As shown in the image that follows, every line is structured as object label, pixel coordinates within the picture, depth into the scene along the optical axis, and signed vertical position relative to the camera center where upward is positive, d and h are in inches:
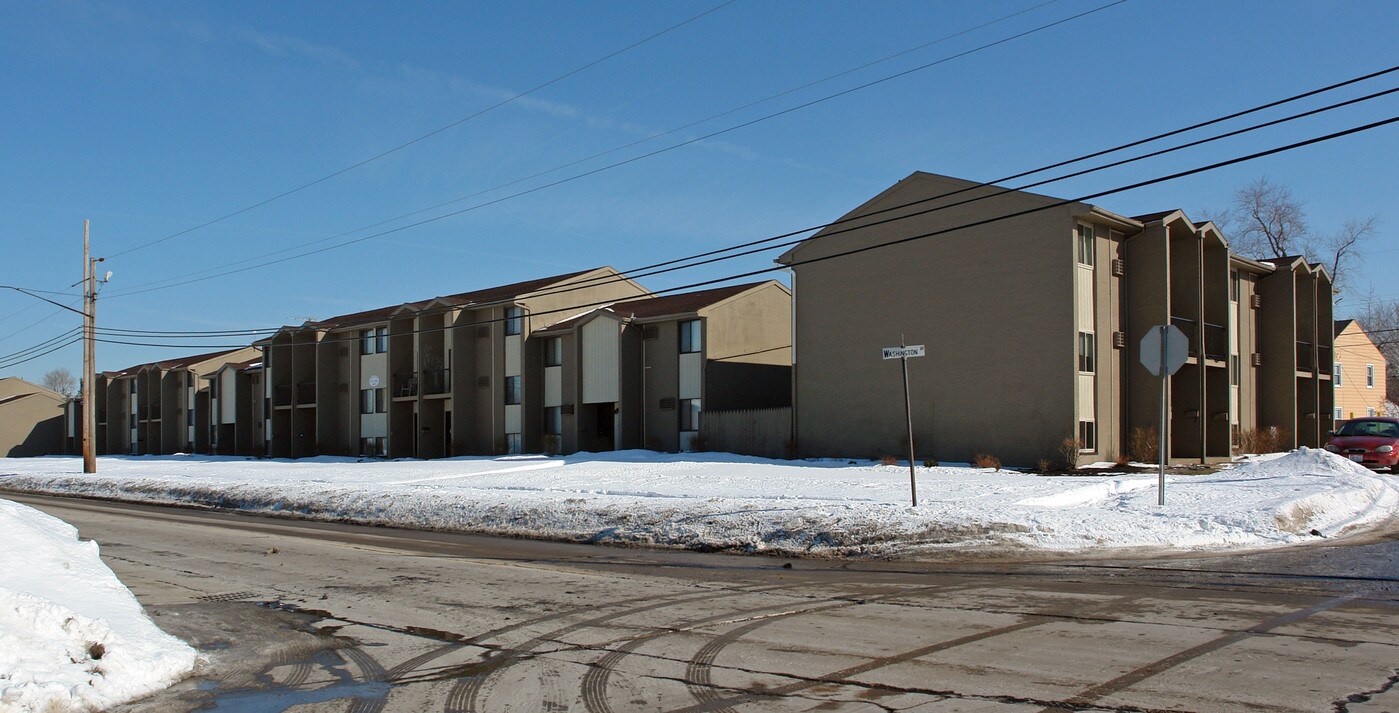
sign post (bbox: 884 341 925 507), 625.5 +23.8
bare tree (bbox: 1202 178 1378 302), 2433.6 +363.7
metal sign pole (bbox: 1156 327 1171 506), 625.9 -53.6
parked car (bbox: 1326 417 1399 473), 1040.2 -57.0
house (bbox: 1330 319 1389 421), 2153.1 +29.0
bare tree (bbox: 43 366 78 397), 6693.9 +103.0
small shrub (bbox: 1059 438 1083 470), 1077.8 -65.9
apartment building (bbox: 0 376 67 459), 3112.7 -71.1
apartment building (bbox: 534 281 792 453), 1514.5 +36.6
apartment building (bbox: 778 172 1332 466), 1126.4 +77.2
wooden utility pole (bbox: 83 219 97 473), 1545.3 +57.6
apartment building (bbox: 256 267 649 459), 1739.7 +39.8
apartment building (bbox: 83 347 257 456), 2632.9 -29.0
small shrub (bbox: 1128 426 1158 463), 1157.1 -63.7
